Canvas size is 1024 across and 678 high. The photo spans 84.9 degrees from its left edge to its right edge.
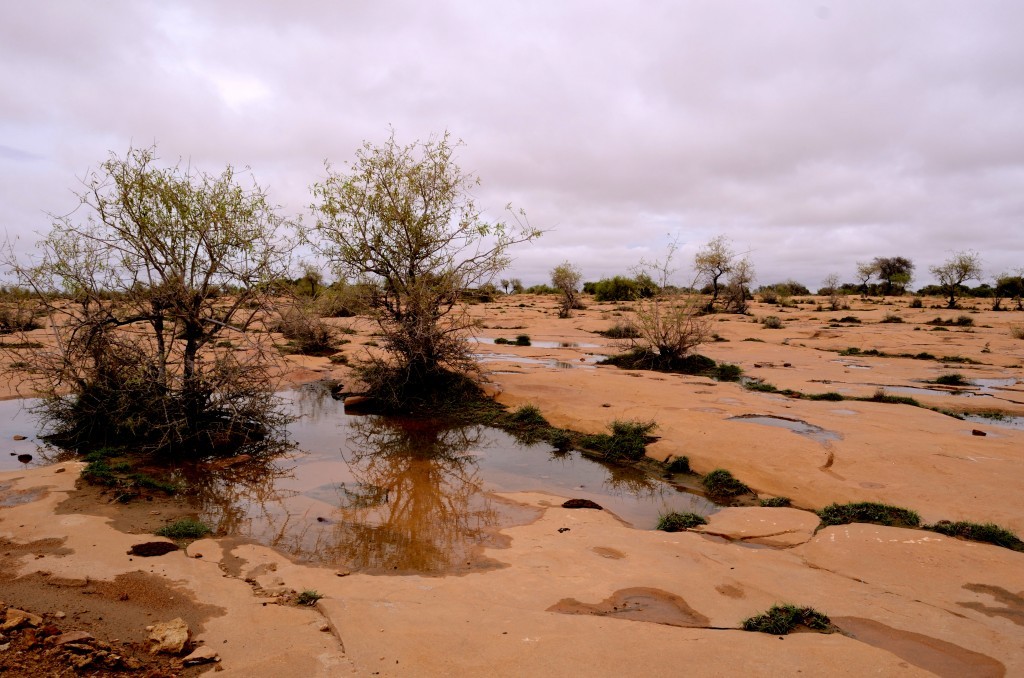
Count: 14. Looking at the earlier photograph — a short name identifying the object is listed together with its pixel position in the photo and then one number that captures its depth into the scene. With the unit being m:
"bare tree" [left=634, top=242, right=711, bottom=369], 16.08
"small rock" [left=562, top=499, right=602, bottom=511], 7.02
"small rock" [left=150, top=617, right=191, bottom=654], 3.59
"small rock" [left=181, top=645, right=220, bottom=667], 3.49
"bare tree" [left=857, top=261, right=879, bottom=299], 51.81
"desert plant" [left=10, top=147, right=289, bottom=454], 8.26
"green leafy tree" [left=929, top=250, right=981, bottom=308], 36.19
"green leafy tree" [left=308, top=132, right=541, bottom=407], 12.16
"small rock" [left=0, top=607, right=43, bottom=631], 3.43
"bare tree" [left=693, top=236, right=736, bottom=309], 30.66
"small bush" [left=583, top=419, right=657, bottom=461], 9.14
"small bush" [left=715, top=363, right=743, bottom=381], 15.31
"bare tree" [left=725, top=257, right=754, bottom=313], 34.06
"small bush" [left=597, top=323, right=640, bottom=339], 23.02
